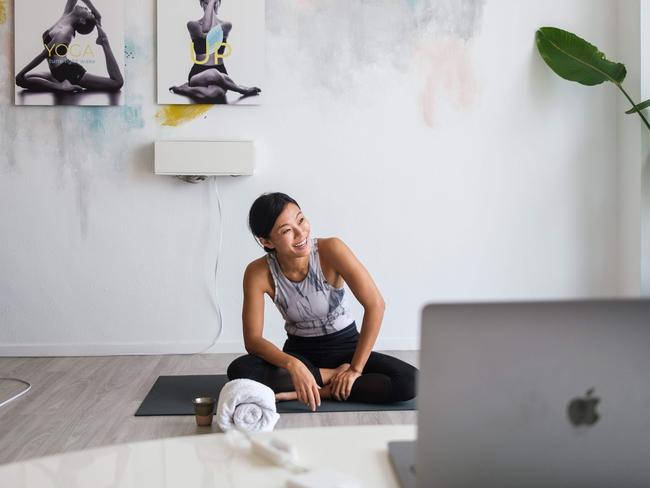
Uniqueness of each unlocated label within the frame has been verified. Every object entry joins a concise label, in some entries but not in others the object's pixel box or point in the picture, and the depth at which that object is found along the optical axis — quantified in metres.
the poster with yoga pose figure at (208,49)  3.78
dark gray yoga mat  2.68
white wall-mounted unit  3.71
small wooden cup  2.48
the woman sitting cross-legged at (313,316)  2.59
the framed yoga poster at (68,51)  3.75
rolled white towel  2.35
